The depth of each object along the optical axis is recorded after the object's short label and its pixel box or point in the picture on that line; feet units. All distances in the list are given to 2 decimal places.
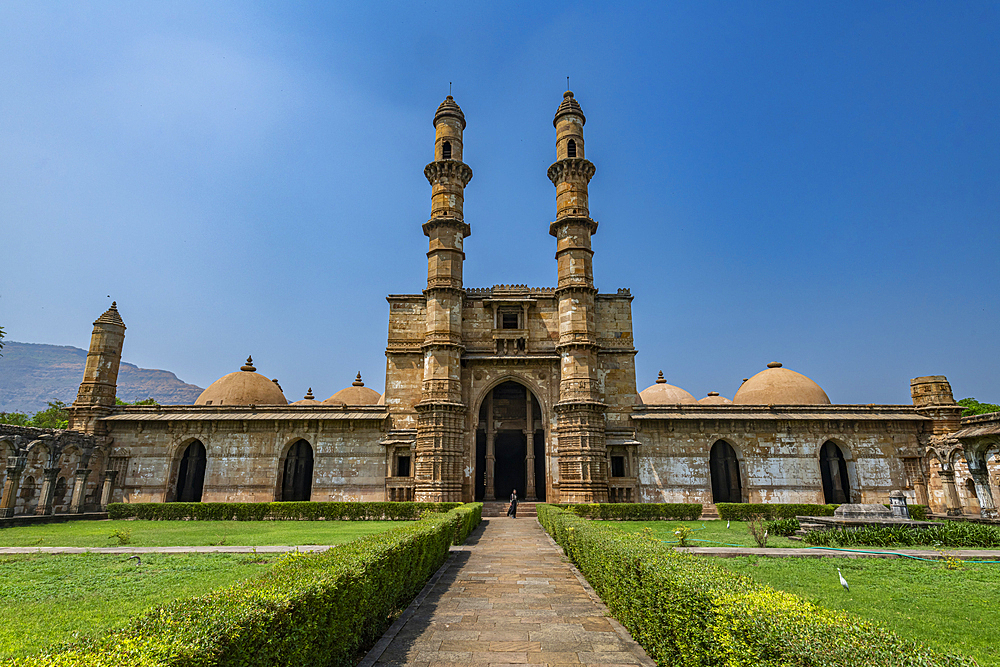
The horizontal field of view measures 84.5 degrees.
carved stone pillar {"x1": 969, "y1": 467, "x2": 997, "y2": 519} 70.28
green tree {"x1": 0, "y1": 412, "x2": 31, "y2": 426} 140.13
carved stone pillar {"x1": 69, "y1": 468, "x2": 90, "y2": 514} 84.17
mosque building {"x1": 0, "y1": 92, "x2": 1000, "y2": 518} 87.76
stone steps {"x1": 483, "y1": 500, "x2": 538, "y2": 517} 85.05
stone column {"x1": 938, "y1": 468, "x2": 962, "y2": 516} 77.77
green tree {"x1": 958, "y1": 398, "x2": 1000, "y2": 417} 132.58
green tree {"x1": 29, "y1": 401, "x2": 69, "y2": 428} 140.05
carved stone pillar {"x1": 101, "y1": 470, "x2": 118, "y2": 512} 88.79
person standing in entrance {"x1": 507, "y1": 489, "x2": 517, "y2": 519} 79.82
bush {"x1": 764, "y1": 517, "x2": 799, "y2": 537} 55.93
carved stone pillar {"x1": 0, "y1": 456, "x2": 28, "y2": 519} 71.31
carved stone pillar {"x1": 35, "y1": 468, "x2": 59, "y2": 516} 76.13
